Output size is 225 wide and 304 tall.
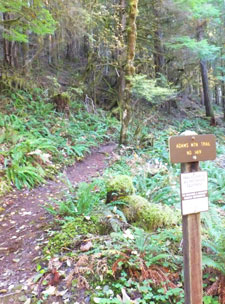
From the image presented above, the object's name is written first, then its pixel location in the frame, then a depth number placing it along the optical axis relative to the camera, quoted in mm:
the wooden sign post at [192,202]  2131
